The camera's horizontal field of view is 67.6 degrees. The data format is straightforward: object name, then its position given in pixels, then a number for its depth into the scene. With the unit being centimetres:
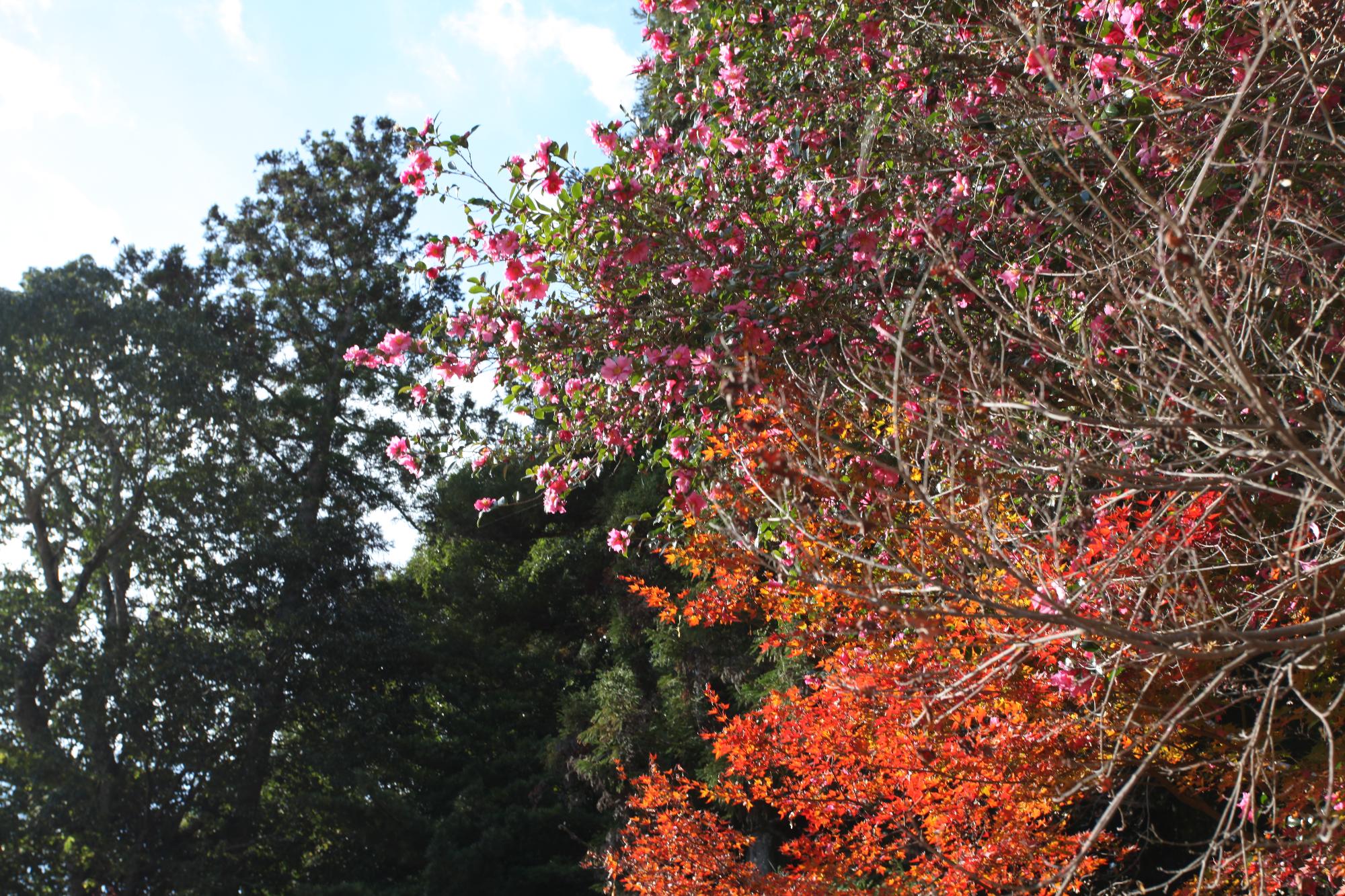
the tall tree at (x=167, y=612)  941
